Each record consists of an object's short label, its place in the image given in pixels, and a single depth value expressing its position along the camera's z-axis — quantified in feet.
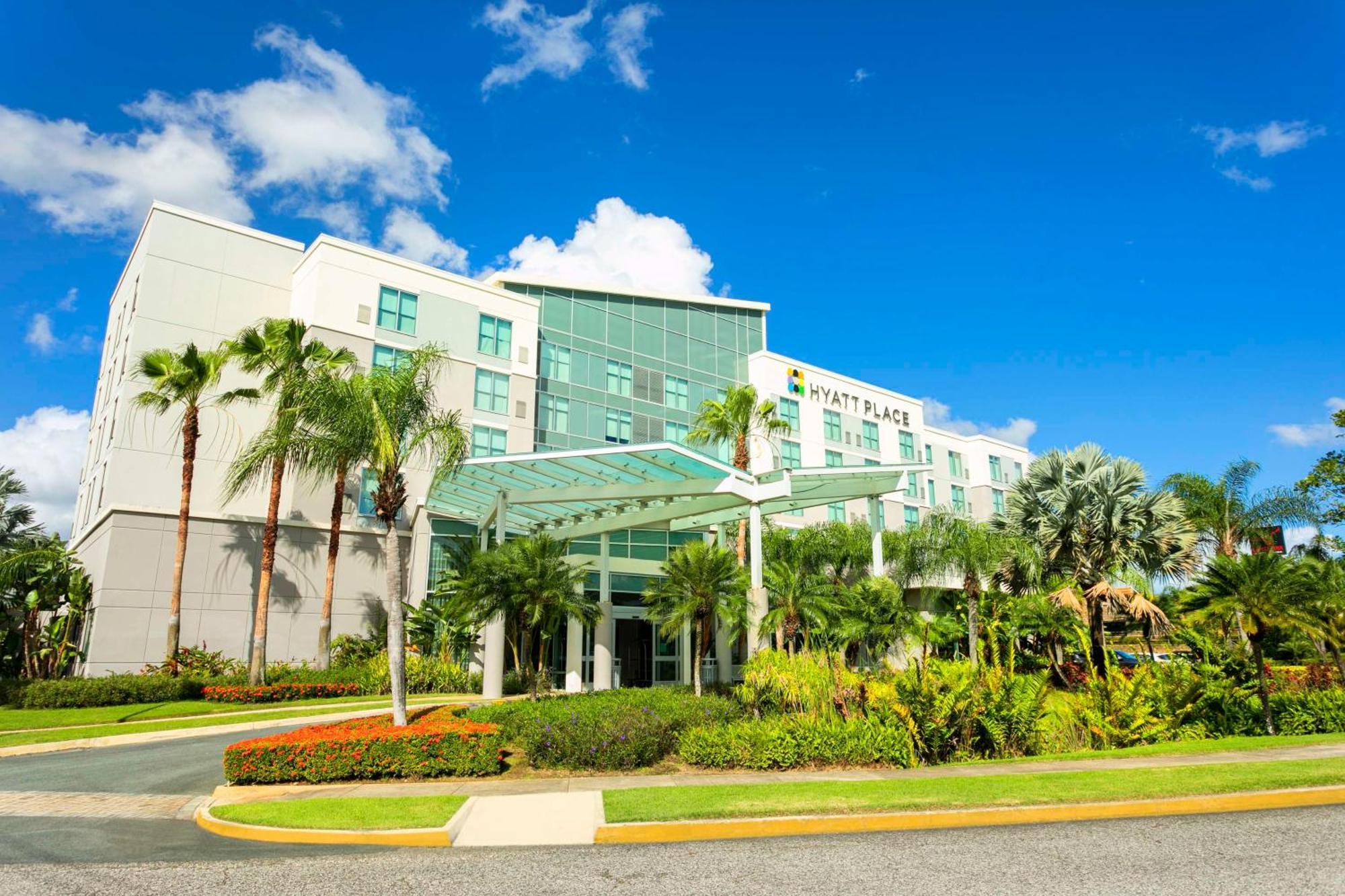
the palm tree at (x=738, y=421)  93.20
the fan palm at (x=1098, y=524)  87.97
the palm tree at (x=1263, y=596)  55.62
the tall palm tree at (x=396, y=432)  51.62
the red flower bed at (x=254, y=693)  78.48
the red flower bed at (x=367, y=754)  39.86
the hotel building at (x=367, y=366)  90.28
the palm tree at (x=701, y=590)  65.57
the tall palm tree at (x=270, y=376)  82.74
